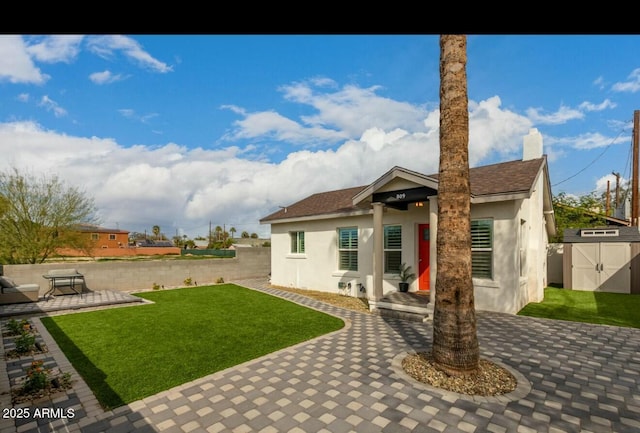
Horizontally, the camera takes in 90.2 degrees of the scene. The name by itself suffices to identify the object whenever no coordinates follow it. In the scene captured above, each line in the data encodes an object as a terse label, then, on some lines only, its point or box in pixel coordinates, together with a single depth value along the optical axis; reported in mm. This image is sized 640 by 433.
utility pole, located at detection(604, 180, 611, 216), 29700
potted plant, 11328
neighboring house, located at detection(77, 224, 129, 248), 56372
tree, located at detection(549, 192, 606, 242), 21906
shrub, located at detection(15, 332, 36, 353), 6305
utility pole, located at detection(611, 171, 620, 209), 29841
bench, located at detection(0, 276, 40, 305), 10734
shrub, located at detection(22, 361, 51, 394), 4695
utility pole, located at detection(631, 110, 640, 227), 17094
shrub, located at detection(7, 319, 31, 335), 7398
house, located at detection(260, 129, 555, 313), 9484
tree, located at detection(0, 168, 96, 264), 15031
